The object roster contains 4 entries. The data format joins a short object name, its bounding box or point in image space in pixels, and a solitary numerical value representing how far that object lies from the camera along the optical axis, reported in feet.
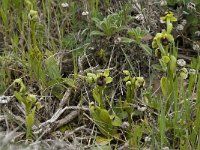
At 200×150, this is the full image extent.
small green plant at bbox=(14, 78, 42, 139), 6.65
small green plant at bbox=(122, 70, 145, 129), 6.76
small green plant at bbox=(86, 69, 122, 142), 6.72
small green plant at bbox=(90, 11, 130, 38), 7.81
